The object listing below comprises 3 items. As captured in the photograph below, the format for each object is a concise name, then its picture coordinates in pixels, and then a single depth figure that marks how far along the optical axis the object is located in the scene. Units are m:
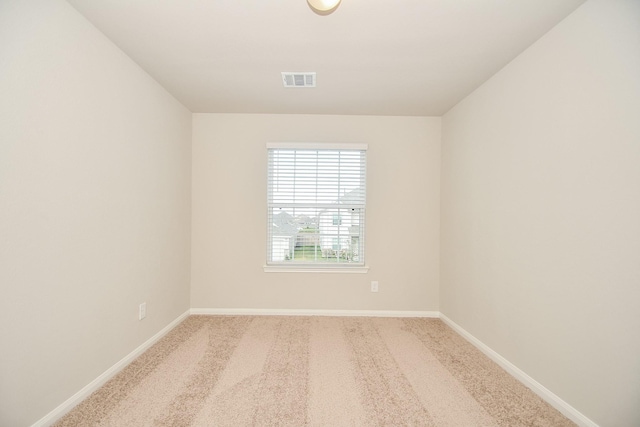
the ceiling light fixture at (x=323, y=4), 1.40
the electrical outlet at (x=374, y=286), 3.49
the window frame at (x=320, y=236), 3.45
